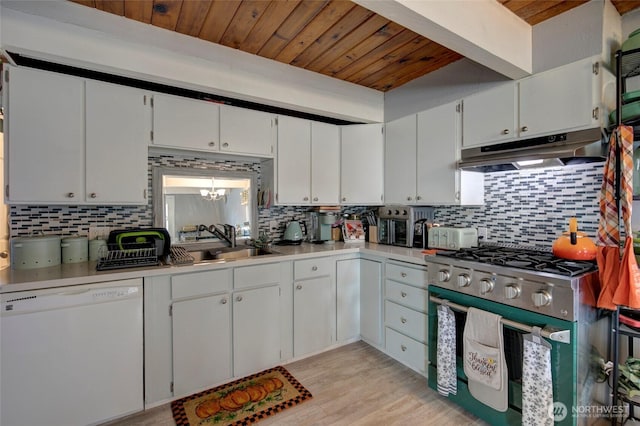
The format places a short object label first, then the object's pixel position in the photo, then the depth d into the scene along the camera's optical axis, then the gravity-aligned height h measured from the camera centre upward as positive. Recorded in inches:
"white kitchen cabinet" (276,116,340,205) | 105.5 +19.2
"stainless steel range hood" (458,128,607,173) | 66.3 +15.4
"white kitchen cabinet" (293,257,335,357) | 96.0 -32.1
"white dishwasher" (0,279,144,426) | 59.5 -31.8
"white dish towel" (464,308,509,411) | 62.6 -33.5
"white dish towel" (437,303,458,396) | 73.1 -36.4
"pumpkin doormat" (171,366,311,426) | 71.1 -50.8
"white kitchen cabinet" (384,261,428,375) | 85.9 -32.3
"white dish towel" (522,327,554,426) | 56.0 -33.9
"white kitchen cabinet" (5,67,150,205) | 68.4 +18.6
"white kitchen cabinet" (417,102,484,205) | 93.4 +16.5
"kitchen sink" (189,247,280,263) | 100.5 -14.6
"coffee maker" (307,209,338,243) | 116.6 -4.9
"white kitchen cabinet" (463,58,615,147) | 66.8 +28.1
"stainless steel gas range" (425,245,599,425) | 55.0 -20.8
